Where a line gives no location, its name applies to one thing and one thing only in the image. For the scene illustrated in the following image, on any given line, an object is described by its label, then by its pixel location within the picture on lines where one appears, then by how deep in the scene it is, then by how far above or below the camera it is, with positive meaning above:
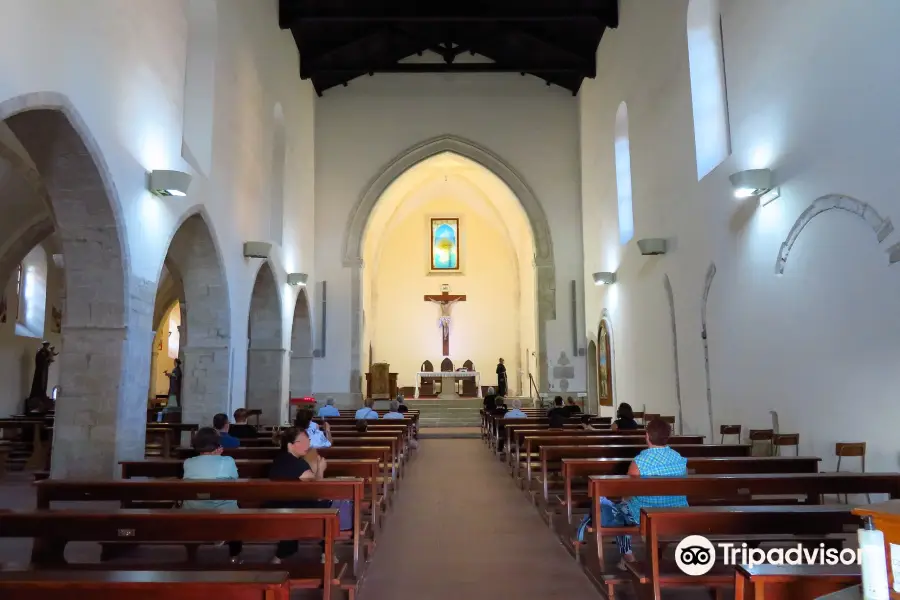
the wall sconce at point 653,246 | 8.89 +2.07
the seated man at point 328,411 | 9.28 -0.20
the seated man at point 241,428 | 6.47 -0.30
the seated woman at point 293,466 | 3.61 -0.39
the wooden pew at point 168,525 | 2.43 -0.49
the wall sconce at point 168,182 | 6.11 +2.08
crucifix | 20.14 +2.76
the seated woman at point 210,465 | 3.75 -0.39
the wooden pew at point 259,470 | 4.28 -0.50
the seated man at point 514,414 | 9.54 -0.28
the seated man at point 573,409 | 9.81 -0.22
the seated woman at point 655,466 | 3.54 -0.40
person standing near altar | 16.77 +0.44
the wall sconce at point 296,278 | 12.02 +2.25
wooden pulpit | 16.92 +0.40
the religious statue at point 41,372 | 12.41 +0.55
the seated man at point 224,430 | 5.34 -0.29
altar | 17.34 +0.51
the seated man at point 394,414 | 9.19 -0.25
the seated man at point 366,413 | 9.16 -0.24
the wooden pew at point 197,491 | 3.17 -0.47
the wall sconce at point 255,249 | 9.28 +2.16
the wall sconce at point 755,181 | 5.85 +1.94
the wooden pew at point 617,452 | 4.94 -0.46
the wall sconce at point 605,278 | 11.86 +2.18
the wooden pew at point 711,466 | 4.07 -0.47
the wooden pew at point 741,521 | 2.40 -0.49
